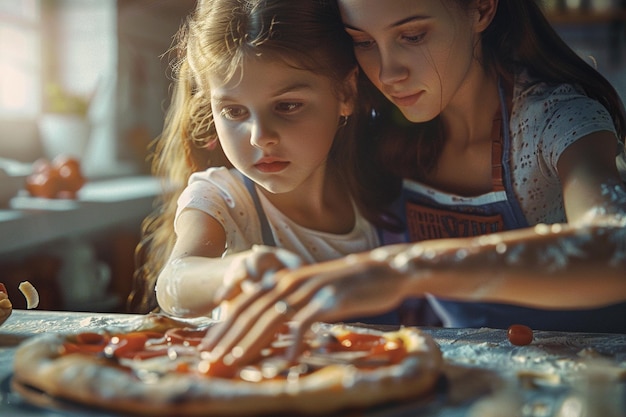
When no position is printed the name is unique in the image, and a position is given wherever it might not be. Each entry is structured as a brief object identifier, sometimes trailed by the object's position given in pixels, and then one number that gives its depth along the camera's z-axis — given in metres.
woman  0.63
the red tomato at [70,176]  1.94
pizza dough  0.57
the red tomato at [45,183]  1.91
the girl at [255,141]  0.89
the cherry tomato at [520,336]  0.81
